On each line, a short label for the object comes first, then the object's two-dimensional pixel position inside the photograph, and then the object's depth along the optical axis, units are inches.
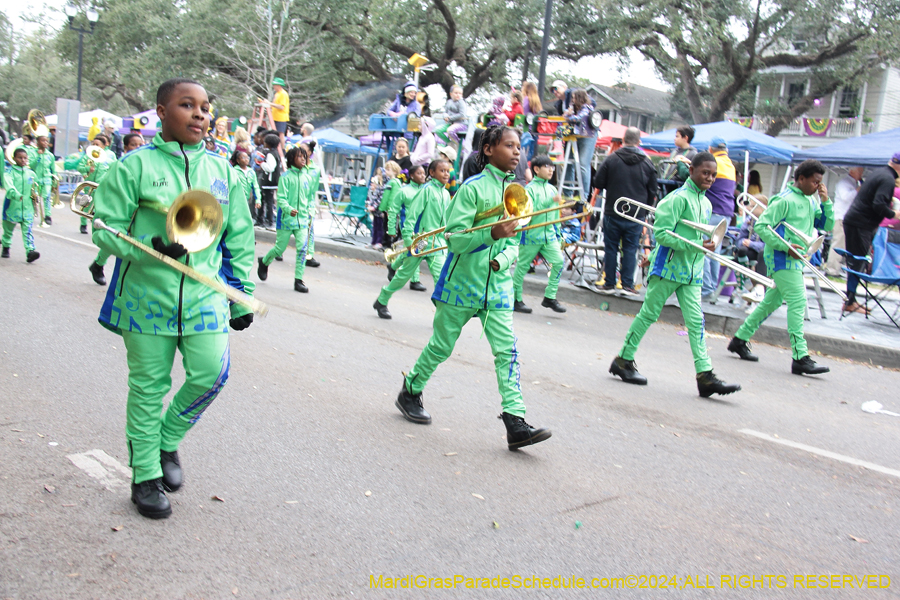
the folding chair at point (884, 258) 398.0
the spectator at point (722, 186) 418.0
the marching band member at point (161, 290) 131.6
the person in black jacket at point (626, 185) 425.1
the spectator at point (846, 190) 497.7
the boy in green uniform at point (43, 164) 473.4
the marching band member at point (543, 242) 388.5
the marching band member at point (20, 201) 426.9
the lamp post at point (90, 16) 1145.5
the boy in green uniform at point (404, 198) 423.8
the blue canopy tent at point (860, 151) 604.7
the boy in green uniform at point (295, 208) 416.8
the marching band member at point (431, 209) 371.2
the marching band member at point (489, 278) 183.6
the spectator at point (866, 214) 407.2
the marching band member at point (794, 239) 293.4
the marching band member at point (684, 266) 253.6
